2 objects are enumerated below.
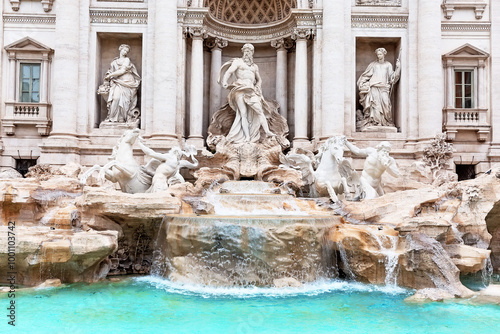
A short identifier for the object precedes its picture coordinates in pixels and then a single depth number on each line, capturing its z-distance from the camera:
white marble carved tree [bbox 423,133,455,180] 14.30
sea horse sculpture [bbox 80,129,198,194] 11.71
